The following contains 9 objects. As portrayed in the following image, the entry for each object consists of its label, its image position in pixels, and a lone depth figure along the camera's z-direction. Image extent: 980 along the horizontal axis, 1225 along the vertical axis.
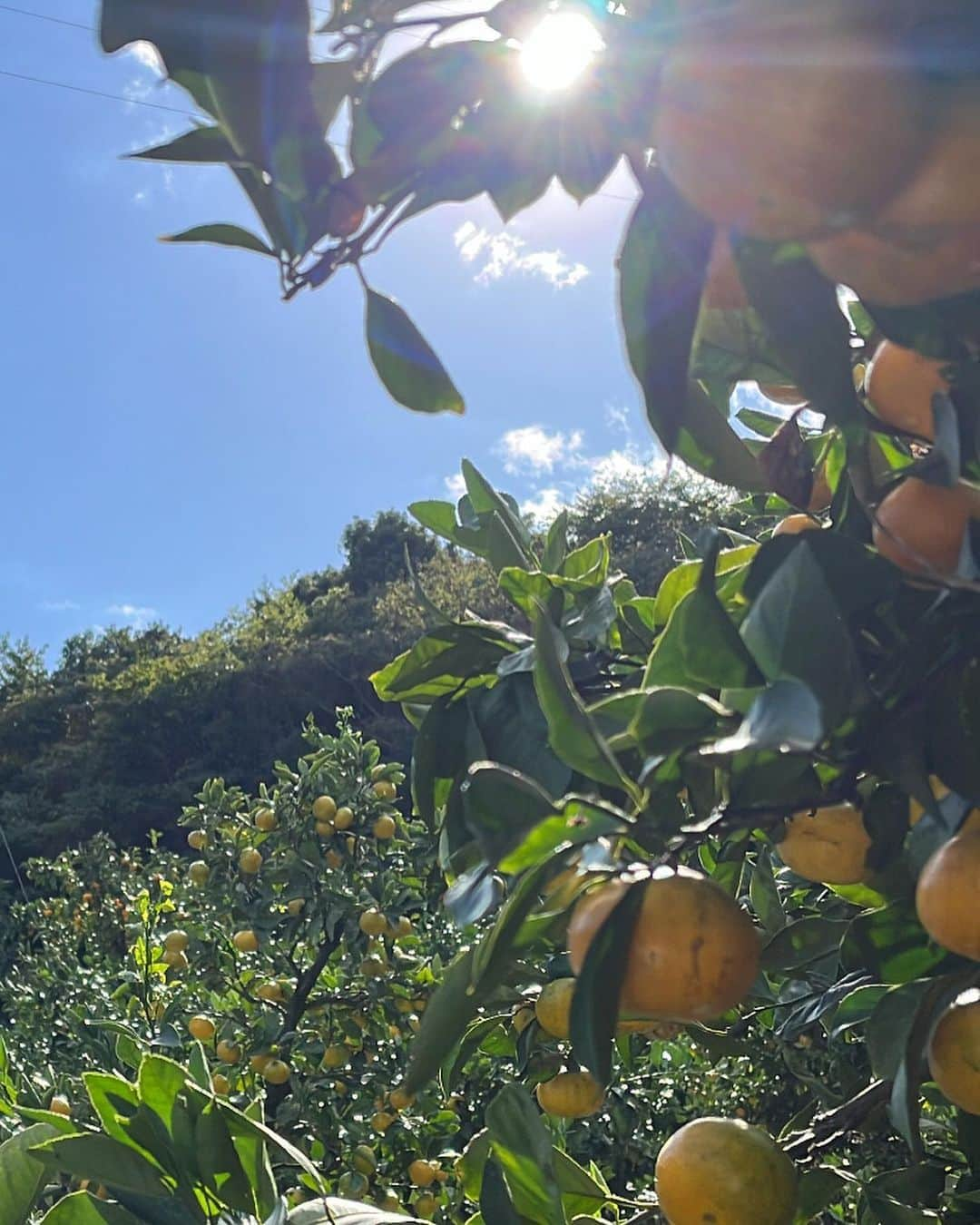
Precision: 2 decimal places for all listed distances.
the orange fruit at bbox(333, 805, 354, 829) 2.23
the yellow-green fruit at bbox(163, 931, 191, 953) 2.42
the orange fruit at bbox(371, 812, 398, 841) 2.23
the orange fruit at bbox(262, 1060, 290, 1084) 1.94
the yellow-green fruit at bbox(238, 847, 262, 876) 2.35
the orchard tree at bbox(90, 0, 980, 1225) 0.36
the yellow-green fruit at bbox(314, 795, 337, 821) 2.23
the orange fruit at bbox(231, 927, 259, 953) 2.27
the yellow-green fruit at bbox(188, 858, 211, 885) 2.40
